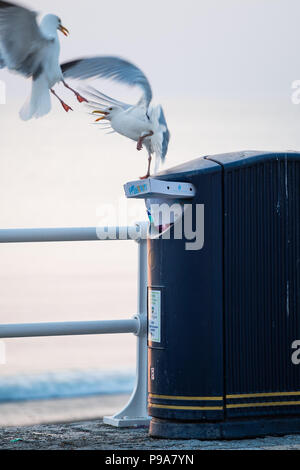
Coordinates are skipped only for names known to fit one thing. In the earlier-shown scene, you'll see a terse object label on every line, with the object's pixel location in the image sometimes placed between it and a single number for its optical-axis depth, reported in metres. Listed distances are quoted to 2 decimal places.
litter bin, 8.15
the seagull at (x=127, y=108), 8.55
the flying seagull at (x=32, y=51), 8.90
